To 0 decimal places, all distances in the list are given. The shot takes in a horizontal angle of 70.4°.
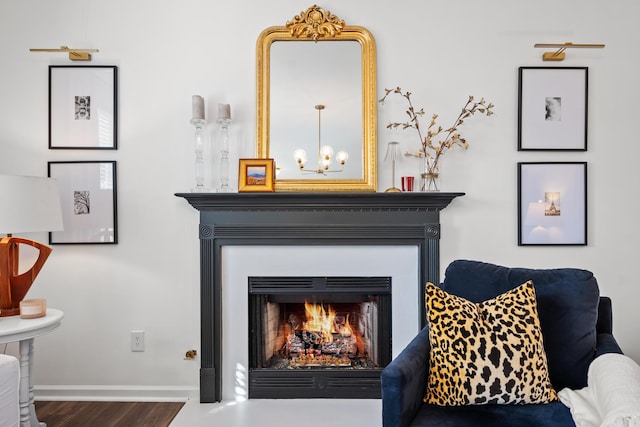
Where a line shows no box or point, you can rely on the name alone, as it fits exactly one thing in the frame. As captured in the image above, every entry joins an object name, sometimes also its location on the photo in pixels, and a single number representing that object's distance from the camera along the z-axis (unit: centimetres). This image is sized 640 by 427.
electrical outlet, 273
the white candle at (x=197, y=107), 258
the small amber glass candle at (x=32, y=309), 216
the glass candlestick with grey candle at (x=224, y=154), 265
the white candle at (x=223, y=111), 259
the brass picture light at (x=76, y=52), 261
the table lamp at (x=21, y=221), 209
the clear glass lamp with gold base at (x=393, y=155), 267
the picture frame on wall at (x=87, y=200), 271
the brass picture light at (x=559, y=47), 256
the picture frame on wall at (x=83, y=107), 272
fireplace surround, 261
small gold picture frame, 262
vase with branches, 267
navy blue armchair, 144
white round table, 199
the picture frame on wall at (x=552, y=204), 271
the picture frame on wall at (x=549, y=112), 271
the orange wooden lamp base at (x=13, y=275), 220
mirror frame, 270
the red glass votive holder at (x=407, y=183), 265
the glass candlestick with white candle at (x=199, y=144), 260
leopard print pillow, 153
